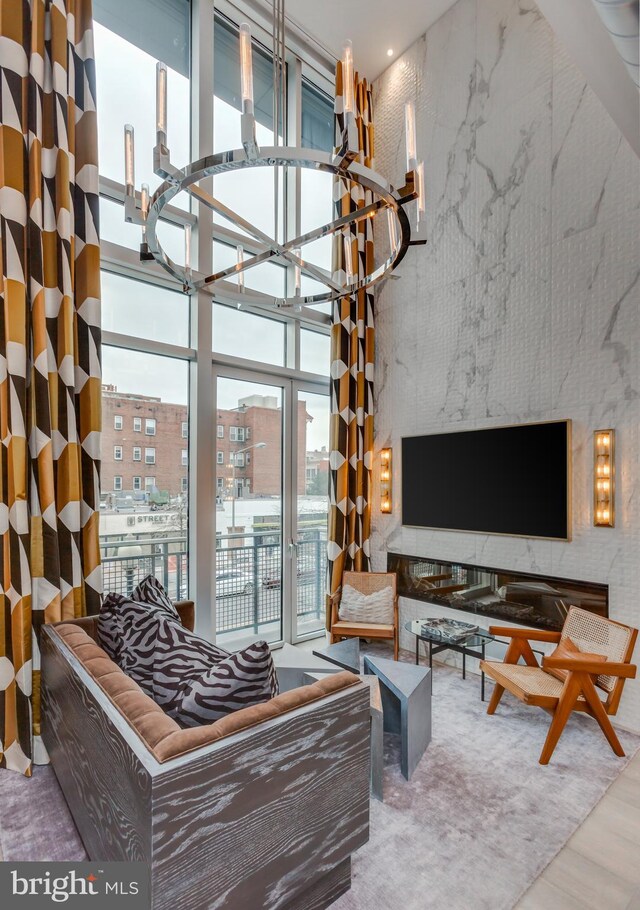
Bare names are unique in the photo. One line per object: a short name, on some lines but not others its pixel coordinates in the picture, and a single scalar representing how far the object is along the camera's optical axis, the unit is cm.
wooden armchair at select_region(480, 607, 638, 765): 249
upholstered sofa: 121
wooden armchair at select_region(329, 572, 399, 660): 373
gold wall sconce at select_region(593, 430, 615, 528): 296
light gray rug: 175
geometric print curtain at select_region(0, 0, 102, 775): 251
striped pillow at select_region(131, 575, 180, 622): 257
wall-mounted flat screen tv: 322
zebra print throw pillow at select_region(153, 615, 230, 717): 167
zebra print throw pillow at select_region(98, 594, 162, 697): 187
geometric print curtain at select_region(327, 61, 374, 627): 425
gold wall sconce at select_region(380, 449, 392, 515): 438
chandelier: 145
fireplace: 313
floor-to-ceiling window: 328
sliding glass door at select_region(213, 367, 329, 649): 383
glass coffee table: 314
